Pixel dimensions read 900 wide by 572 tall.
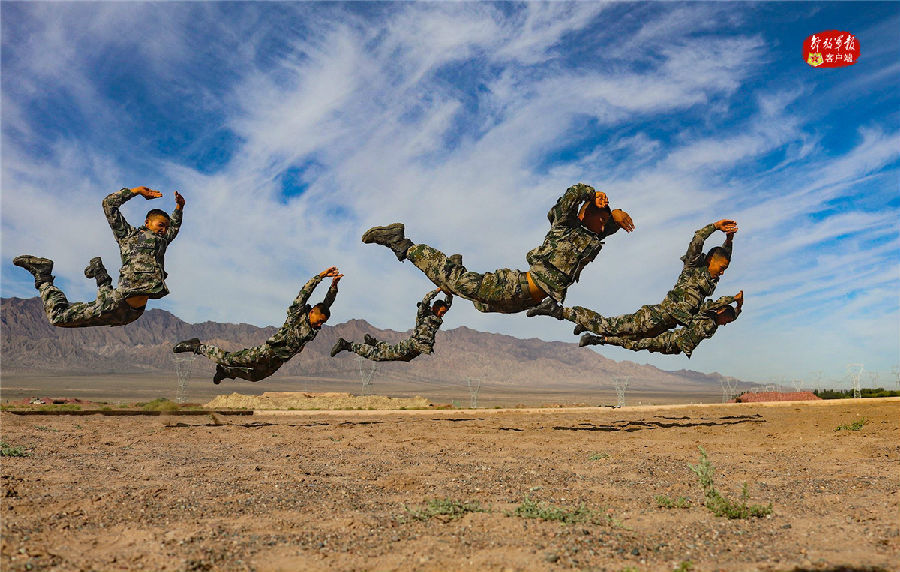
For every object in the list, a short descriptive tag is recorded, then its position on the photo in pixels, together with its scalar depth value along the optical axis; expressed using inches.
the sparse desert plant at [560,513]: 214.8
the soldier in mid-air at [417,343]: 613.6
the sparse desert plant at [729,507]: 217.6
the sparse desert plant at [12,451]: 368.5
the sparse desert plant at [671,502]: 238.3
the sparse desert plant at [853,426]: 517.7
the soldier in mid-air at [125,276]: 530.6
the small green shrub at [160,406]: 924.3
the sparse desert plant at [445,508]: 218.5
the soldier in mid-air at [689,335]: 567.5
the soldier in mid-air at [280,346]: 576.7
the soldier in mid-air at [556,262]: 480.4
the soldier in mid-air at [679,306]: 538.0
